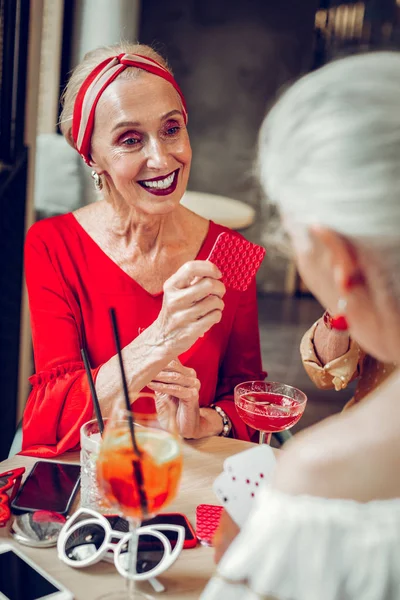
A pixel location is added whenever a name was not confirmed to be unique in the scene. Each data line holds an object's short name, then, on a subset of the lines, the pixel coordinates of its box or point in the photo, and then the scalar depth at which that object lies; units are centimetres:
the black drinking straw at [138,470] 100
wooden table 109
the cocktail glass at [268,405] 150
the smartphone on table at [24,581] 104
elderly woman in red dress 164
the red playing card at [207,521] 123
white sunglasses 112
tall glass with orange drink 100
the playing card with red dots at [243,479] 104
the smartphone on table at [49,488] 128
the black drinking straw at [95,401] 125
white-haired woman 76
